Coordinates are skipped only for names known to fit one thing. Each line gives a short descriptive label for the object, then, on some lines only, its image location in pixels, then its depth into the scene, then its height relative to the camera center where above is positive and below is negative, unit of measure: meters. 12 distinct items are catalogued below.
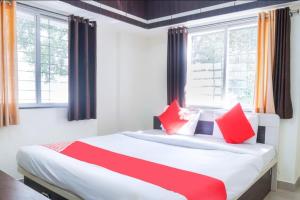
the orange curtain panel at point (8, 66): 2.72 +0.29
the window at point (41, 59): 3.07 +0.44
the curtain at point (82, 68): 3.35 +0.32
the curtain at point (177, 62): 3.90 +0.48
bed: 1.52 -0.66
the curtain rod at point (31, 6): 2.95 +1.11
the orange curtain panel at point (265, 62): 3.01 +0.37
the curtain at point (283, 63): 2.90 +0.34
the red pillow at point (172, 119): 3.51 -0.46
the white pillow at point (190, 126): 3.40 -0.54
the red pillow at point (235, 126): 2.89 -0.47
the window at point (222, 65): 3.40 +0.39
